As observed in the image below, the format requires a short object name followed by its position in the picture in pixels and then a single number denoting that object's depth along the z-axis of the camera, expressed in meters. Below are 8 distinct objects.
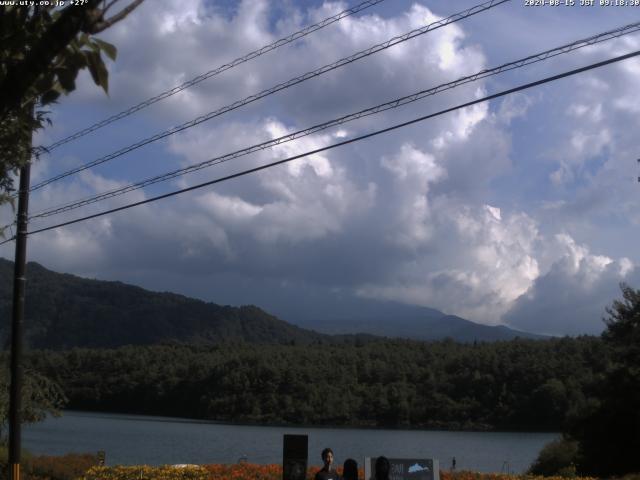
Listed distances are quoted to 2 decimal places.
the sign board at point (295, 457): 13.66
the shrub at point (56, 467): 20.47
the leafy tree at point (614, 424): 25.00
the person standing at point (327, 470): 10.97
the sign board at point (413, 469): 13.68
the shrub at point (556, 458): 25.39
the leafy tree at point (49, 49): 5.30
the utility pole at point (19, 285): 16.20
